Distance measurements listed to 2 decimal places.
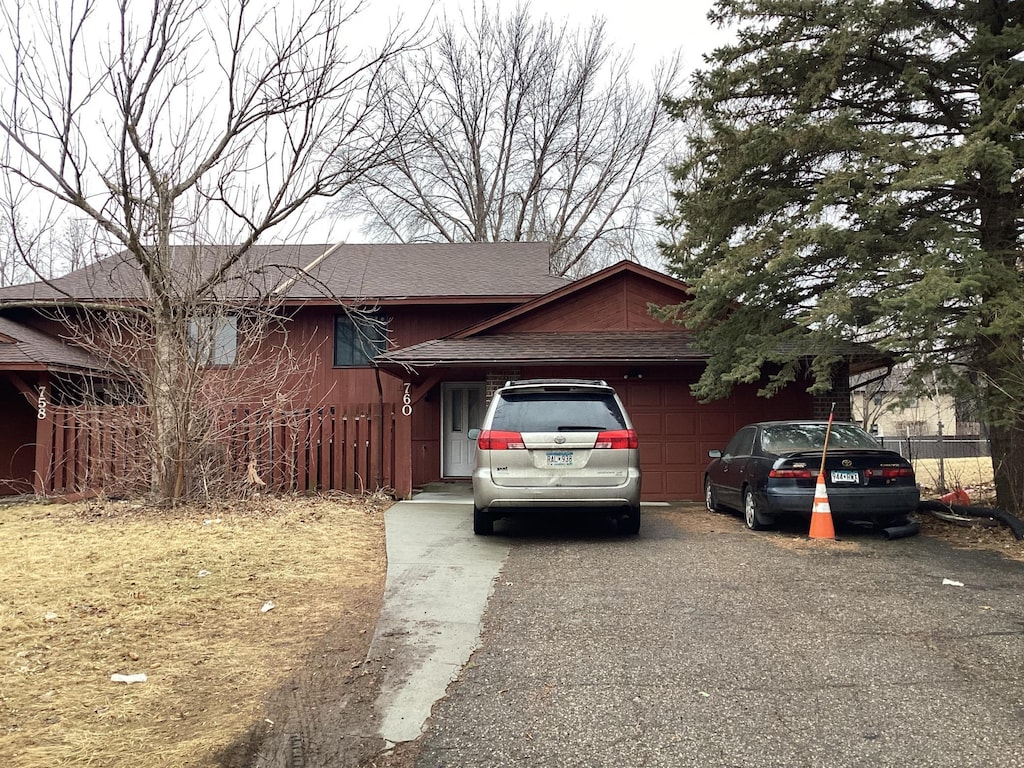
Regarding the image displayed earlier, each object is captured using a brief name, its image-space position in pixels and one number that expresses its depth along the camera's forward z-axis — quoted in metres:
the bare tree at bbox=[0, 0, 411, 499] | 9.88
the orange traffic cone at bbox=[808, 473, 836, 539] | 8.16
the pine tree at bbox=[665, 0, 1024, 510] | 8.30
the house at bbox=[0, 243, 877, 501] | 12.35
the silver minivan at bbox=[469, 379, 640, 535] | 7.67
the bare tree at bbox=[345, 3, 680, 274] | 31.50
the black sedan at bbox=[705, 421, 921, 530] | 8.27
